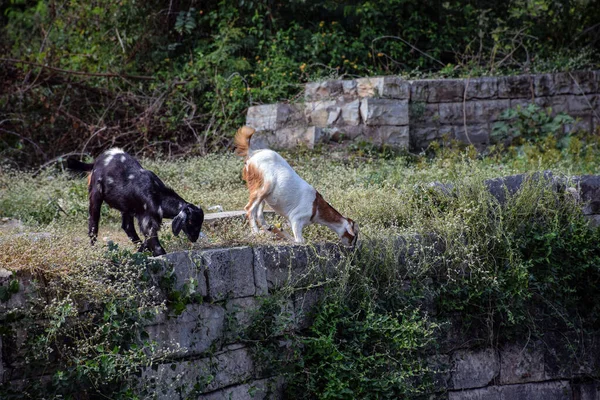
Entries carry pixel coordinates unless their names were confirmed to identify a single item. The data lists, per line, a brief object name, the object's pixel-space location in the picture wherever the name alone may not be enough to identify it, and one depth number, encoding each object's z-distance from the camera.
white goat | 11.73
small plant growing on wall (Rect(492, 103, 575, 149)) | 20.82
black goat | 10.81
